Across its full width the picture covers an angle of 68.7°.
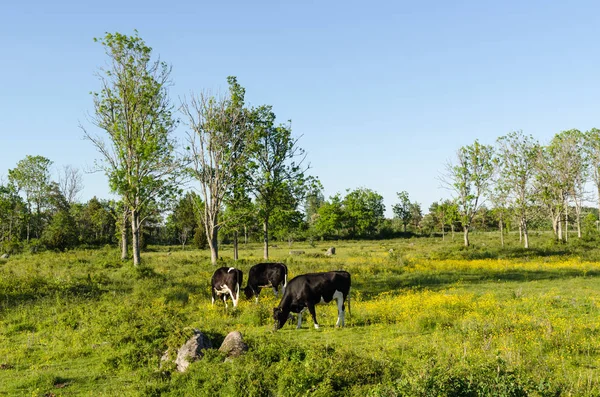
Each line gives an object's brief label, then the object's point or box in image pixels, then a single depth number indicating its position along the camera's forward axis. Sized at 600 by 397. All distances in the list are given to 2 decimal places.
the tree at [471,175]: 53.28
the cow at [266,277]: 20.72
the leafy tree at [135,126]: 32.31
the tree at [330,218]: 85.00
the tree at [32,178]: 67.94
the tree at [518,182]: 54.53
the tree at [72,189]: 87.25
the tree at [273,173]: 39.53
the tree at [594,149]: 59.00
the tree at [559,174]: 54.97
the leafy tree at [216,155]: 34.56
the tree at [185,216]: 73.88
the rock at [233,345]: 11.24
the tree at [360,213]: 90.25
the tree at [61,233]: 58.44
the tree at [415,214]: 125.94
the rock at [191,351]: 11.13
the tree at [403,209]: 107.50
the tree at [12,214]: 56.49
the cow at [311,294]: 14.85
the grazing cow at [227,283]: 19.20
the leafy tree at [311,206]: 147.57
